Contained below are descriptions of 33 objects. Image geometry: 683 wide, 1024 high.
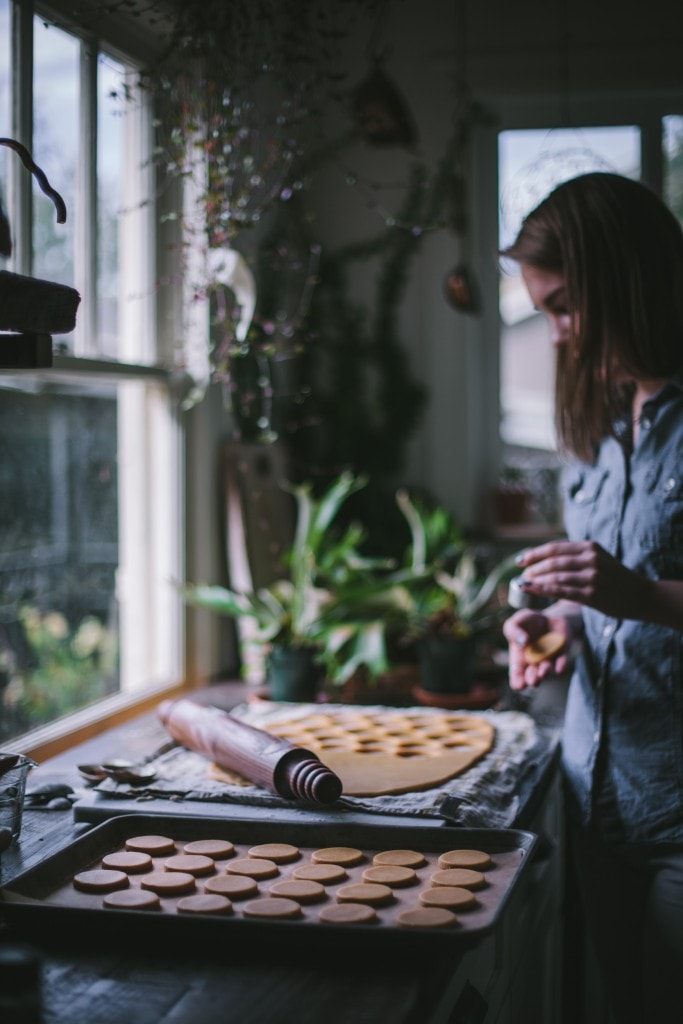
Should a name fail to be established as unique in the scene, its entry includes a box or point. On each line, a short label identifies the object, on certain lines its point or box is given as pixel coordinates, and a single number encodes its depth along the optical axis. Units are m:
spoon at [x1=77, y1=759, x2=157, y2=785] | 1.61
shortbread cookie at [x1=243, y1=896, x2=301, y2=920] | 1.15
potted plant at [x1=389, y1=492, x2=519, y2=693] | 2.38
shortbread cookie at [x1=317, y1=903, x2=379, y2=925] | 1.13
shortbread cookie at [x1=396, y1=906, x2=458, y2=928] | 1.11
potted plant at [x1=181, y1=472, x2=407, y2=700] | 2.37
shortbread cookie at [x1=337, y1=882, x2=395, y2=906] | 1.20
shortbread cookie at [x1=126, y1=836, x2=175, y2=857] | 1.36
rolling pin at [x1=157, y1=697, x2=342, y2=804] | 1.46
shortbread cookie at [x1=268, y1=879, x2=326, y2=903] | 1.21
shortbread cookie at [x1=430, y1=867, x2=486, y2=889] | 1.23
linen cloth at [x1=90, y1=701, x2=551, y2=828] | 1.49
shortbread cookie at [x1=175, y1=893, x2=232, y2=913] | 1.16
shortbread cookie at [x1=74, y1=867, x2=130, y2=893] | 1.23
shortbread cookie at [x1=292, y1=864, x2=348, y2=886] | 1.27
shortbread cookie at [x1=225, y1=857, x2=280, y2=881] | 1.29
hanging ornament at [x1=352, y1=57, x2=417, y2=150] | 2.50
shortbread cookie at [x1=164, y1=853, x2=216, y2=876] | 1.29
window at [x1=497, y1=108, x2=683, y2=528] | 3.56
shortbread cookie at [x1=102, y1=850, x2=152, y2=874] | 1.30
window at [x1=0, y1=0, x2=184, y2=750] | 2.08
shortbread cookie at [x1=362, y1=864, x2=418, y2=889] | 1.25
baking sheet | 1.10
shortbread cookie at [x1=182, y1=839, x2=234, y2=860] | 1.36
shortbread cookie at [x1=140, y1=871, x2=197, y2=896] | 1.23
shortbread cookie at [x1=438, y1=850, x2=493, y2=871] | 1.28
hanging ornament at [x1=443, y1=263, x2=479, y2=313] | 3.05
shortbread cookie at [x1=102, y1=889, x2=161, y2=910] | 1.17
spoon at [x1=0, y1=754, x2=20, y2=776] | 1.32
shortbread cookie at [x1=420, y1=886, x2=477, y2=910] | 1.17
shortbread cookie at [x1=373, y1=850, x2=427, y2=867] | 1.32
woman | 1.50
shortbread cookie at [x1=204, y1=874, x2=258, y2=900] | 1.22
